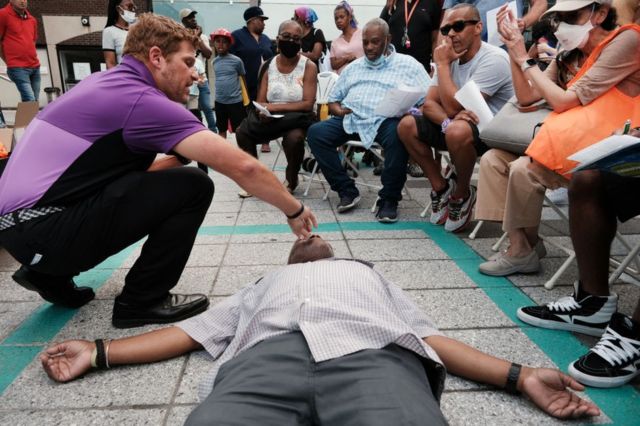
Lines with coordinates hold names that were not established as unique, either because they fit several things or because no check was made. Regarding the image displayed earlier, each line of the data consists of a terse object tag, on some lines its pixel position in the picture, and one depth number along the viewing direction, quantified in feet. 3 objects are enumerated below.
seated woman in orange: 7.13
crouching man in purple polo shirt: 6.35
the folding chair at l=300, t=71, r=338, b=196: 17.46
